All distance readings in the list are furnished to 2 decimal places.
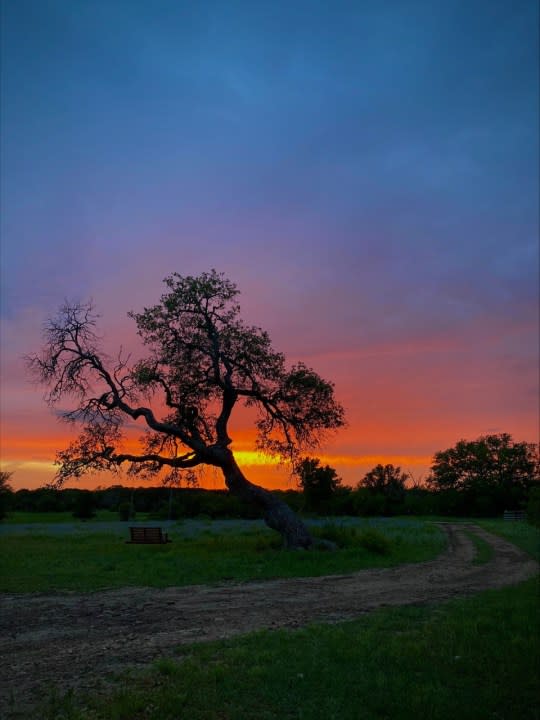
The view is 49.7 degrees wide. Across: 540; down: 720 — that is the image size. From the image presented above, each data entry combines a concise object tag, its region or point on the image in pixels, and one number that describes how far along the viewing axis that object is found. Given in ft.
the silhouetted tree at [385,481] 313.57
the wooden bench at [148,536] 89.04
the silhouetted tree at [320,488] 257.09
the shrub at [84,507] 221.87
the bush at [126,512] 208.06
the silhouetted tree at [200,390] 81.35
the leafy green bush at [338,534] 82.38
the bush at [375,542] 76.79
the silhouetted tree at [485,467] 298.62
